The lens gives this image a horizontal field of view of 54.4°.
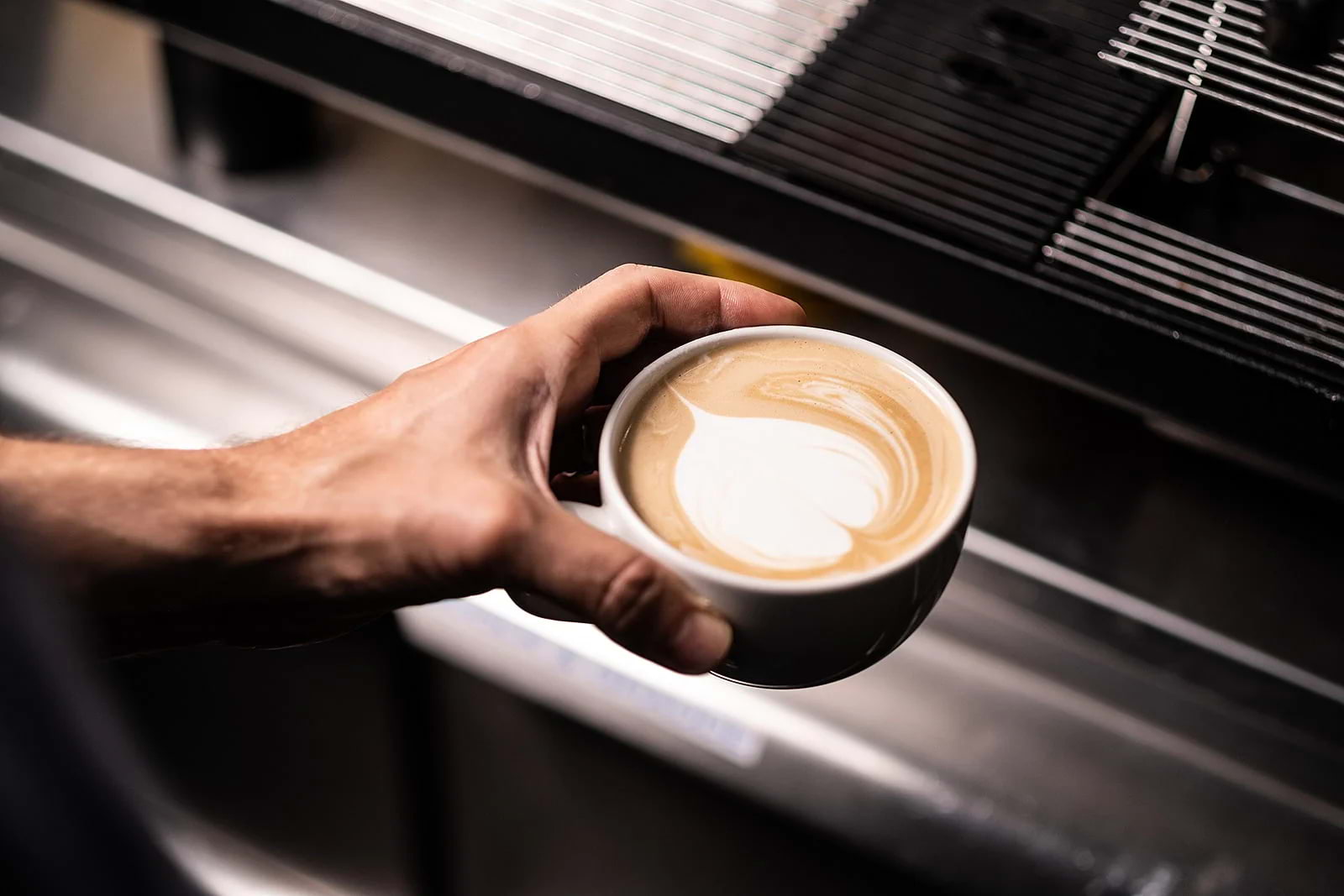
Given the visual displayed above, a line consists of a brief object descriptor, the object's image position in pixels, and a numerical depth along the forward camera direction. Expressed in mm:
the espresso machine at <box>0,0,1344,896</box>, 768
